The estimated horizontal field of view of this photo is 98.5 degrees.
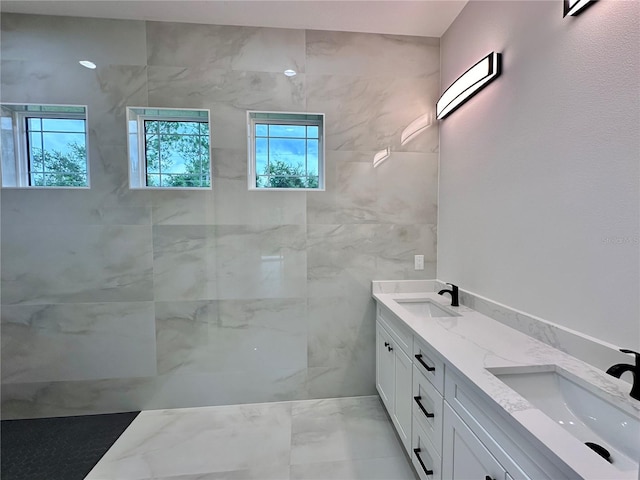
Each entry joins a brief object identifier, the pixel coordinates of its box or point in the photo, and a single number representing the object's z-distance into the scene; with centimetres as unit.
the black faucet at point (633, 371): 82
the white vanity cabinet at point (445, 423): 79
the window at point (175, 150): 219
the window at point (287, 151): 225
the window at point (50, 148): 209
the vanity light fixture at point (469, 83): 157
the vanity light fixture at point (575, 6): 107
